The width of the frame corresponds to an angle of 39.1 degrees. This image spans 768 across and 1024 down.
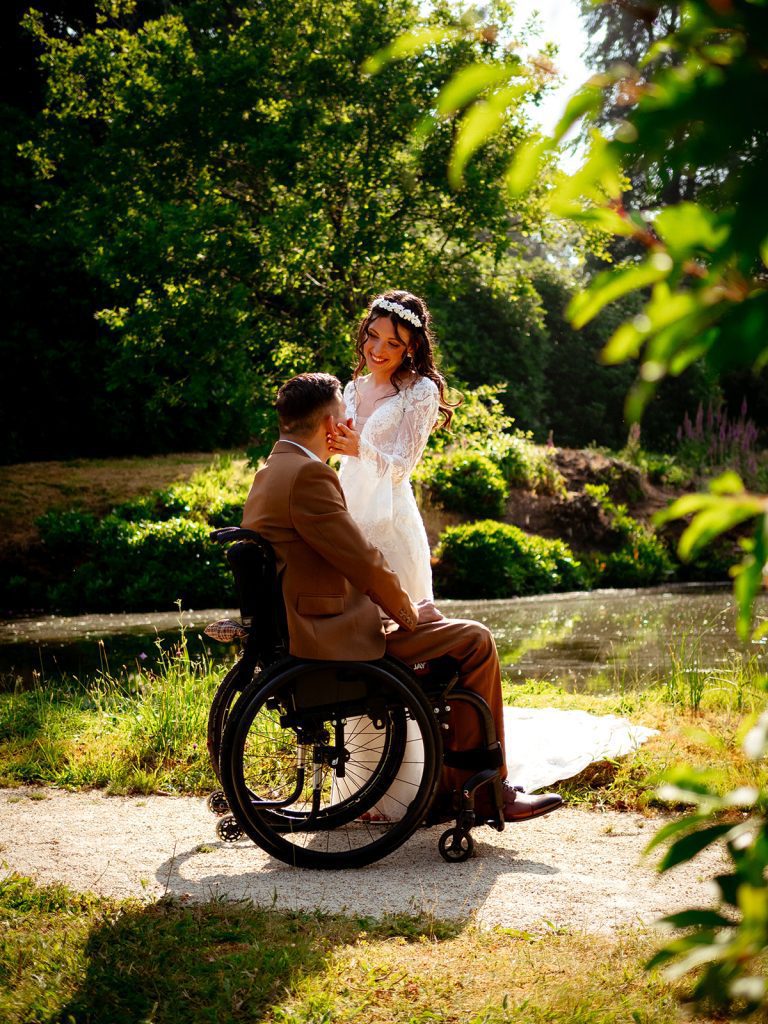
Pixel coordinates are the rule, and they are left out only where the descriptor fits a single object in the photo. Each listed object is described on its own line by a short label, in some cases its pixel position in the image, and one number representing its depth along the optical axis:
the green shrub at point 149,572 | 12.15
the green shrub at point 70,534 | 12.83
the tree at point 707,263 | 1.02
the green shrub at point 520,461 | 15.43
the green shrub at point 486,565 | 13.06
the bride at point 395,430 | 4.69
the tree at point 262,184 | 11.75
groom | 3.74
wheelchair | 3.72
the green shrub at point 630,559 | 14.40
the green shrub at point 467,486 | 14.49
